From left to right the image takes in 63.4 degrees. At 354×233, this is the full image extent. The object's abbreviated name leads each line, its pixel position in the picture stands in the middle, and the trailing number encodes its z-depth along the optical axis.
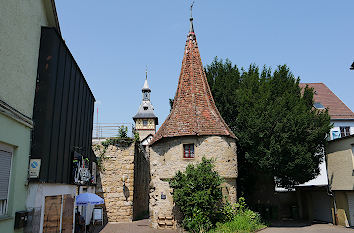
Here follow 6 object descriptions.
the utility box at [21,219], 6.45
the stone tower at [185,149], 15.06
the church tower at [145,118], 56.68
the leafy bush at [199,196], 13.22
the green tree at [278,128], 16.38
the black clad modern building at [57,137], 7.77
